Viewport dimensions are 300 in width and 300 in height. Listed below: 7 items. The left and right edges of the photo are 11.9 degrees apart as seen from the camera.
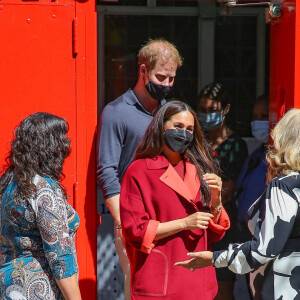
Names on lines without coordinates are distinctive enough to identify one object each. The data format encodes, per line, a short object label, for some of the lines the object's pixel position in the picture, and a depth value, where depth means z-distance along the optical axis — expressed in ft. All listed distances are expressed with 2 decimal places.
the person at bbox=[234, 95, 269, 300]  34.30
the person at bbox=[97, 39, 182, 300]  28.43
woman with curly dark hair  21.53
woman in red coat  24.26
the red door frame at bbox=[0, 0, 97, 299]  28.37
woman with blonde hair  20.80
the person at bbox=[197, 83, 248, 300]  36.94
